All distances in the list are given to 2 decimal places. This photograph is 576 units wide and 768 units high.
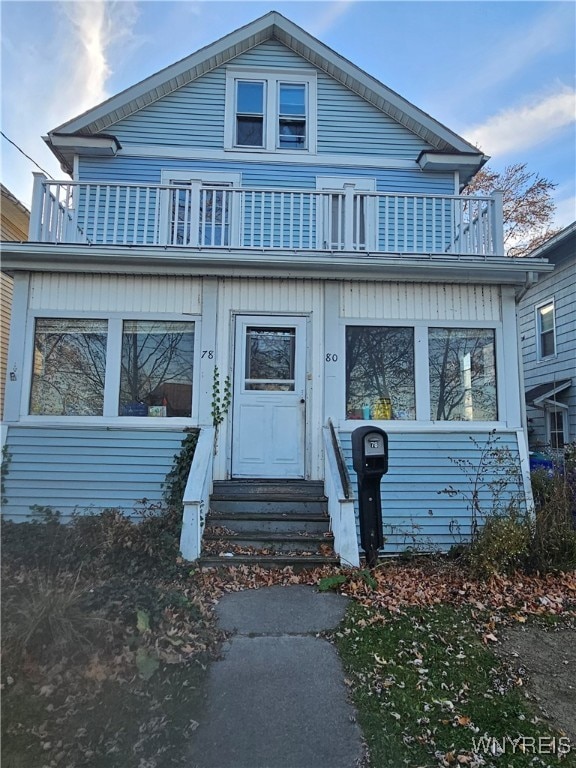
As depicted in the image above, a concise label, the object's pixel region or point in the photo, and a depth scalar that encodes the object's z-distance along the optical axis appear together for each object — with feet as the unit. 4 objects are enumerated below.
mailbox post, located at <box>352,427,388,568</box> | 15.88
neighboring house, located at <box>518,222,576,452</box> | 31.94
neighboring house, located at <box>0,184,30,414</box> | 33.68
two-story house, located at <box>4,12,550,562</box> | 19.38
